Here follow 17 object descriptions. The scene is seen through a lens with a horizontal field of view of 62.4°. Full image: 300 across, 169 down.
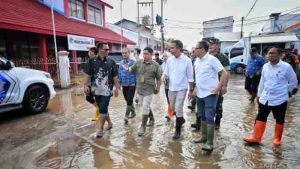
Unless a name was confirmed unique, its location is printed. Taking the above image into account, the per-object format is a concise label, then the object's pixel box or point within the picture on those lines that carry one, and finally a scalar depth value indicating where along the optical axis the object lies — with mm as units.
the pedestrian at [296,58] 9356
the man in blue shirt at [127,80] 5875
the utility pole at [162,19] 32997
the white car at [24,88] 5984
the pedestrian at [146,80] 4895
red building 12008
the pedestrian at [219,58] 4949
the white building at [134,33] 32375
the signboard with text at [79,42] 14509
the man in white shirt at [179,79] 4551
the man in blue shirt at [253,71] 7402
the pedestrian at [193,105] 6896
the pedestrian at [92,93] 4886
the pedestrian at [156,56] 9562
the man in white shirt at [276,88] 3973
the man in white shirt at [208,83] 3932
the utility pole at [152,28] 34172
